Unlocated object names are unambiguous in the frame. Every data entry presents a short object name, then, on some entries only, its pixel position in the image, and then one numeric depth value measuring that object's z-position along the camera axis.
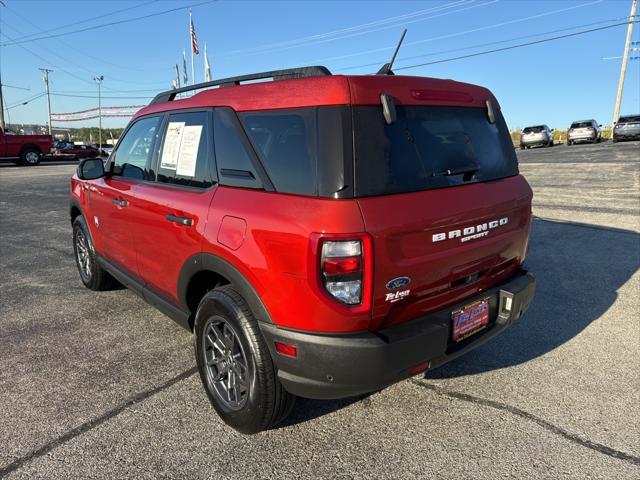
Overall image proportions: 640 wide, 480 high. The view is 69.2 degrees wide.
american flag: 35.00
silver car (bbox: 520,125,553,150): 30.39
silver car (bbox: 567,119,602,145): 30.77
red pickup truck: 22.62
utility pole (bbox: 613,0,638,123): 37.81
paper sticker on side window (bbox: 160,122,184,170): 3.11
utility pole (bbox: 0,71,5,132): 37.38
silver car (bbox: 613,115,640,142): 28.22
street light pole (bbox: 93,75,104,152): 64.38
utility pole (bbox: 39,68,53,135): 65.06
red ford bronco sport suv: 2.08
